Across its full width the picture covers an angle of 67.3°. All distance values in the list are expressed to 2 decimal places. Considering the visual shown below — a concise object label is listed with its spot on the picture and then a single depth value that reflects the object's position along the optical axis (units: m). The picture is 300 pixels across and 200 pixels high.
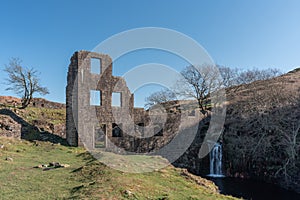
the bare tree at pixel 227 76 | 30.58
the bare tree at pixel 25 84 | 25.55
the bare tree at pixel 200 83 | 28.28
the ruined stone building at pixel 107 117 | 19.19
